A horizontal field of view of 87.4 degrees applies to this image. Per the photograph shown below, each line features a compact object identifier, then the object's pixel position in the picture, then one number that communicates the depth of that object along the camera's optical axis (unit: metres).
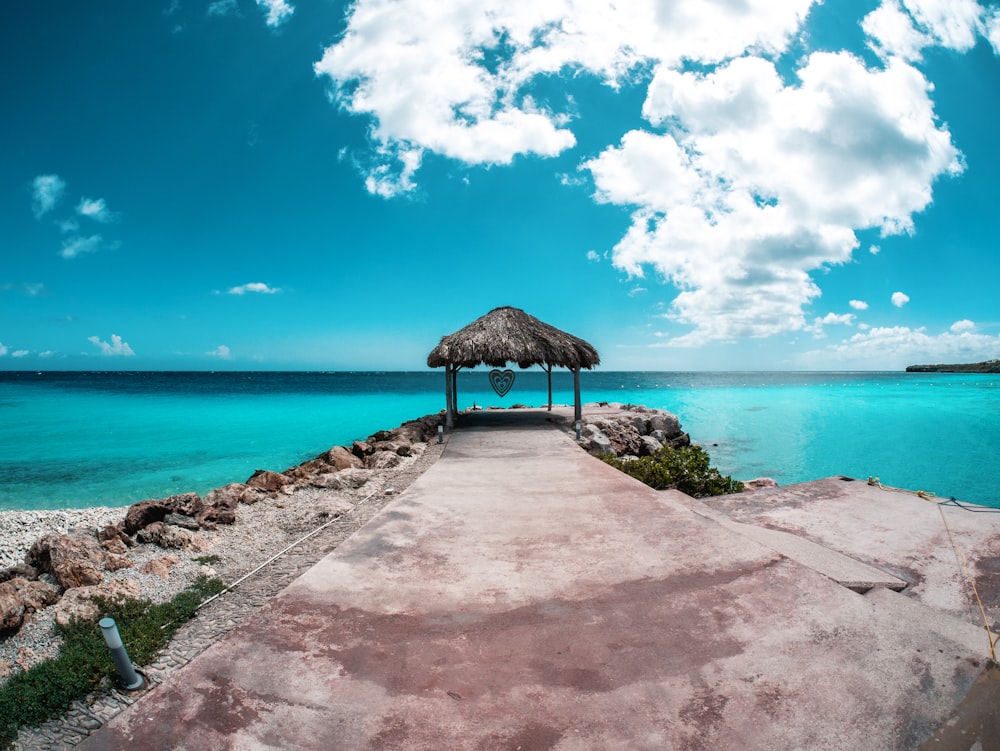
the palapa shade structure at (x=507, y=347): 12.73
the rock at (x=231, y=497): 6.89
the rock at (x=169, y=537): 5.59
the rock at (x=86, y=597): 4.00
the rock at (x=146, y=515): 6.65
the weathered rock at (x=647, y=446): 14.41
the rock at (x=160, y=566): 4.78
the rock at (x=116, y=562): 4.94
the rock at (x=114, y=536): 6.00
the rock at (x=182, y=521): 6.21
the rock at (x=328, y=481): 8.03
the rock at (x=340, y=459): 10.42
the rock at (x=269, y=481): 8.76
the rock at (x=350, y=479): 8.04
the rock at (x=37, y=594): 4.32
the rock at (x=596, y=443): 11.25
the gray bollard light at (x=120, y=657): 2.89
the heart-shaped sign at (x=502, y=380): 14.36
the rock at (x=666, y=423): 16.83
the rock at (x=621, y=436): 13.54
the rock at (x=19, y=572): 5.16
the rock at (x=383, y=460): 9.54
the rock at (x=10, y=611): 3.98
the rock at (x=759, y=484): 9.41
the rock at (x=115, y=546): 5.75
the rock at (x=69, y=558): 4.68
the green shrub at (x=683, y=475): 8.73
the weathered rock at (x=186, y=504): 6.68
